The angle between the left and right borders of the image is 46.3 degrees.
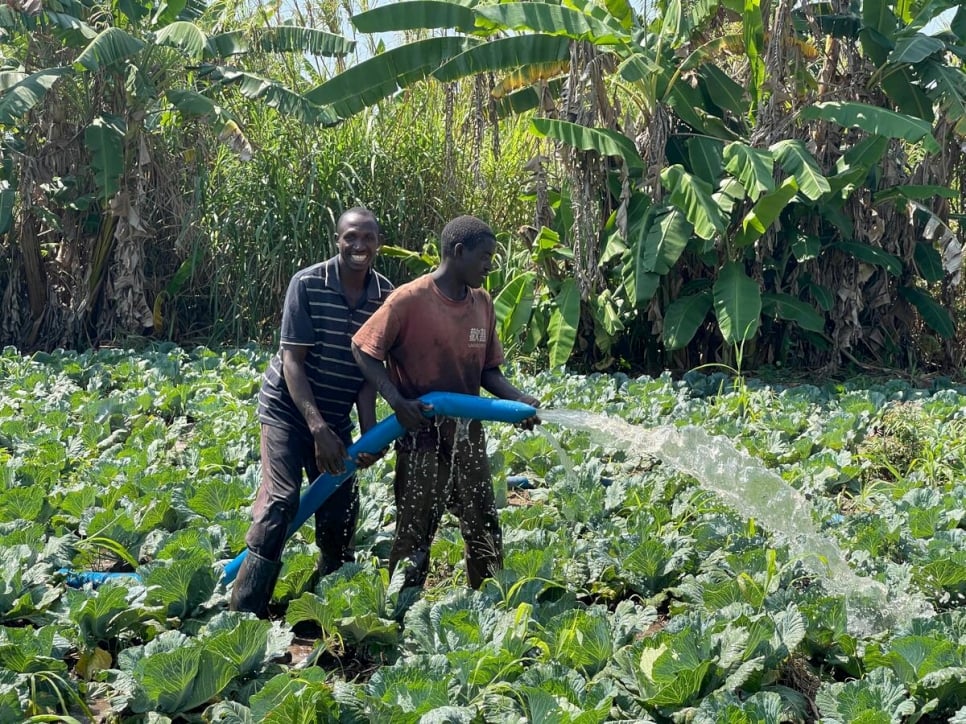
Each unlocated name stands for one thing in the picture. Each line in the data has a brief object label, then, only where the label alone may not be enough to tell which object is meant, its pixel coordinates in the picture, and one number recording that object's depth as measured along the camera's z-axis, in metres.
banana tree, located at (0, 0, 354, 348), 12.10
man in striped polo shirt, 4.19
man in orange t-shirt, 4.16
